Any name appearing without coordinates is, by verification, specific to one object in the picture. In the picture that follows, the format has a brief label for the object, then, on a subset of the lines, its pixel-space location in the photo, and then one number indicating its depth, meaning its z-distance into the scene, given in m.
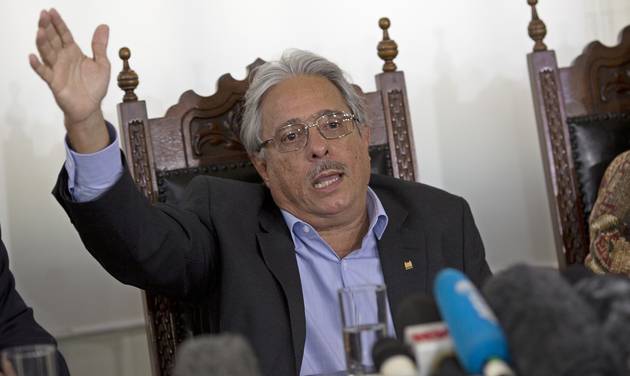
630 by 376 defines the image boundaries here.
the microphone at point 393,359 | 2.08
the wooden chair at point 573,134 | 3.53
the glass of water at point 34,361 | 2.30
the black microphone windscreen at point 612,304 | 1.83
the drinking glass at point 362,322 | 2.61
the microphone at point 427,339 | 2.06
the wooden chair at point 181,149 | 3.35
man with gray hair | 3.15
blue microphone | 1.90
